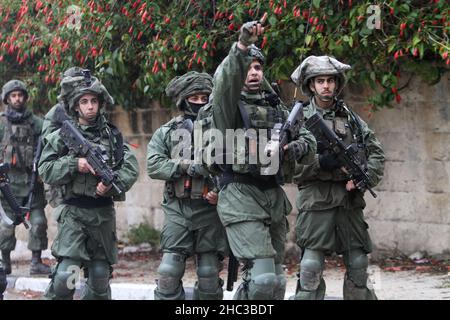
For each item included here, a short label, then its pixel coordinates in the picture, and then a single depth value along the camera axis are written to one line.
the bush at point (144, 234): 25.11
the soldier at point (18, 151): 22.59
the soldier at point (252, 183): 13.77
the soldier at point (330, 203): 15.62
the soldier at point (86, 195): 16.08
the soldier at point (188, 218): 15.95
